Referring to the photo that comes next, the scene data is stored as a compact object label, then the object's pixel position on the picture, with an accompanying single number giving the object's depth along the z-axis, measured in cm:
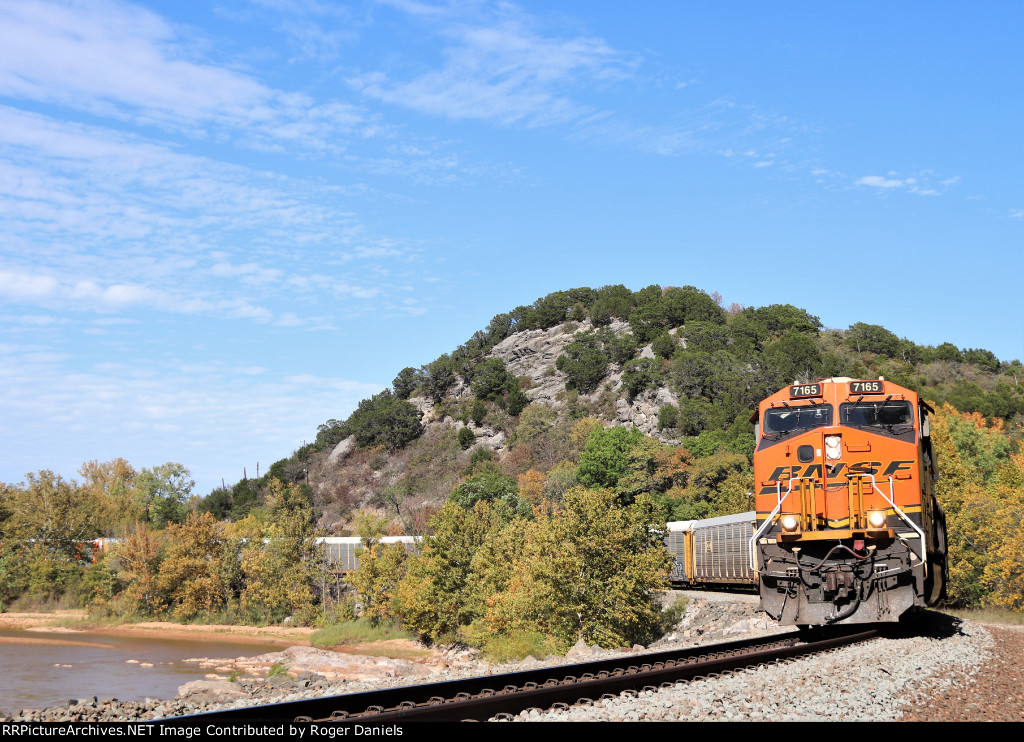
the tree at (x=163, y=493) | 12619
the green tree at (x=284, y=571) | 7062
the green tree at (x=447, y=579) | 4962
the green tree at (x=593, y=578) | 3119
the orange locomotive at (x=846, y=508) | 1575
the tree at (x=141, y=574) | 7581
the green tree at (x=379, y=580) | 6116
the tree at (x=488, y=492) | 8588
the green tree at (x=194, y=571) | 7356
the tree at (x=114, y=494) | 10044
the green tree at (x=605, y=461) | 8875
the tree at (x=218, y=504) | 13812
